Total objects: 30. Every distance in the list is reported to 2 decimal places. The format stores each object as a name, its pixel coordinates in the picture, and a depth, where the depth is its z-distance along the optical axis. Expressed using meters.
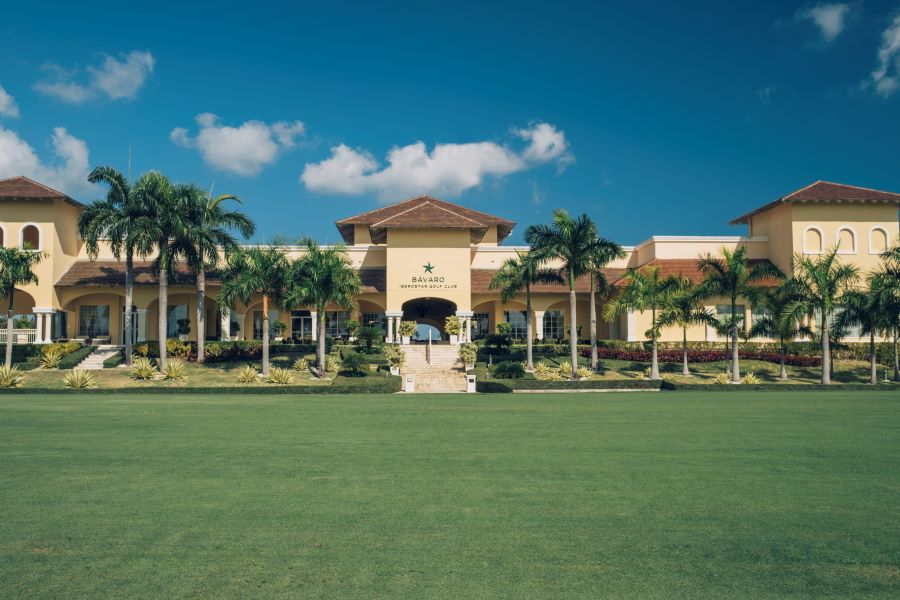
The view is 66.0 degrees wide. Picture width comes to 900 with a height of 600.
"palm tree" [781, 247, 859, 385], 30.09
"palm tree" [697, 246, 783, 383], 30.75
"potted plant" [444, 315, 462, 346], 39.28
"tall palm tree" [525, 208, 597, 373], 32.12
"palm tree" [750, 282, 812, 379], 31.17
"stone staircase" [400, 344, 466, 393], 30.83
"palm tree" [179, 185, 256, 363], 33.78
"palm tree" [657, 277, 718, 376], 32.56
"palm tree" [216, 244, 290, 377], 31.28
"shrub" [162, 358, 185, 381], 29.30
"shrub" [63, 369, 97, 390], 25.83
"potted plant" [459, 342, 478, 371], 34.19
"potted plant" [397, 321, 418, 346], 38.69
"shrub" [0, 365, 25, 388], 25.22
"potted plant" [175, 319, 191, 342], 41.50
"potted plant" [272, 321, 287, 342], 40.50
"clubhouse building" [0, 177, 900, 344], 39.53
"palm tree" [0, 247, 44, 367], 31.98
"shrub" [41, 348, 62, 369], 33.12
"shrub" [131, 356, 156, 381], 29.49
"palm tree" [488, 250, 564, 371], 33.25
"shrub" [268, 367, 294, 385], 28.72
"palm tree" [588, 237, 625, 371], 32.34
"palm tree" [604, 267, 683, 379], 32.66
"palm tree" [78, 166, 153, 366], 32.09
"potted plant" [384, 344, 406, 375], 32.84
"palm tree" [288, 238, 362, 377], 30.75
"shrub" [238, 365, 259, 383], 29.11
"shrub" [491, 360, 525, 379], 30.45
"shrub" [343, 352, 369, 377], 30.98
